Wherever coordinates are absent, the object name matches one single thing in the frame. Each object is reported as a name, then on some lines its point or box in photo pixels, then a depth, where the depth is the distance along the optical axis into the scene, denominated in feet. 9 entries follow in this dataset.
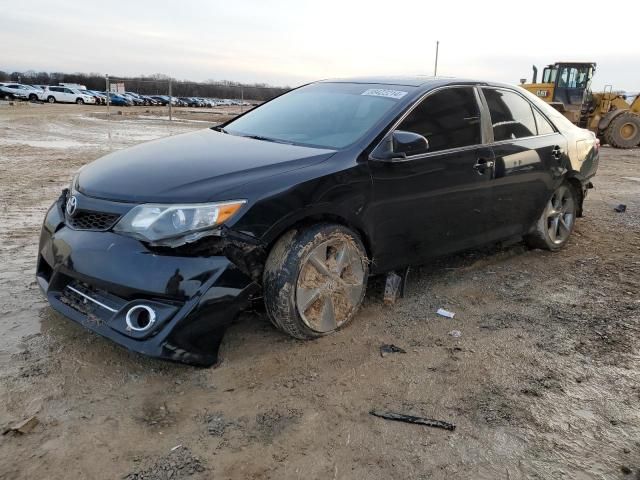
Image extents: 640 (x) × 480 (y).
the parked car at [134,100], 184.98
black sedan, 9.09
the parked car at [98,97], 170.30
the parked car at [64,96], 163.53
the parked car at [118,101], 174.60
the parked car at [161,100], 207.05
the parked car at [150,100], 195.31
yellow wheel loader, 59.11
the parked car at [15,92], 160.25
